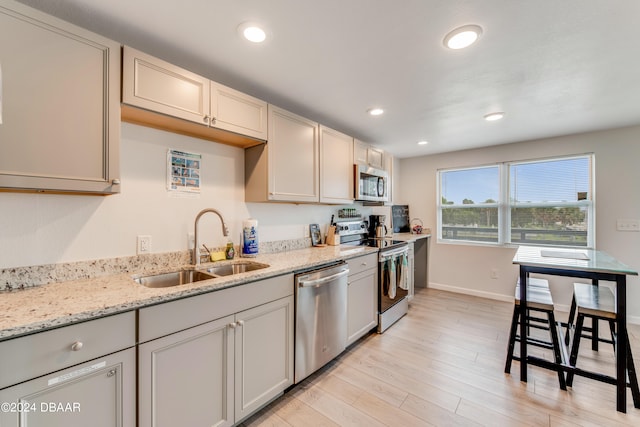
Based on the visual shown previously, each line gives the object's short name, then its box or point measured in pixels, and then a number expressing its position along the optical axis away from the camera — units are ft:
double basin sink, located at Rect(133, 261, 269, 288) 5.36
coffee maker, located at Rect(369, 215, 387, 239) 12.60
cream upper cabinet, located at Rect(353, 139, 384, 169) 10.21
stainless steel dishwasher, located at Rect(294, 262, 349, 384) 6.13
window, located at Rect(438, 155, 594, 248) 11.04
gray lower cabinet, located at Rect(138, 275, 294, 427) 3.89
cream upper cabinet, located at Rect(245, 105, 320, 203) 7.06
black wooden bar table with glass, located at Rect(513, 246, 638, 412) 5.62
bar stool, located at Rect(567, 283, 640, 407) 5.78
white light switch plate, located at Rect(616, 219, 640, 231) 9.84
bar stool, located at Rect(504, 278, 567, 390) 6.47
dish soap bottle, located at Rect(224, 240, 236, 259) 6.87
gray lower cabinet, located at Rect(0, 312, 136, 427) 2.86
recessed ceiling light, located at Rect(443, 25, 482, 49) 4.66
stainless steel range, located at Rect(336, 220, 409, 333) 9.16
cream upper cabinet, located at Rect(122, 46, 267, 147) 4.63
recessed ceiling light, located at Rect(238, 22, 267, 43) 4.58
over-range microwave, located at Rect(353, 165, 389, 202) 10.11
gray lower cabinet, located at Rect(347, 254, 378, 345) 7.91
